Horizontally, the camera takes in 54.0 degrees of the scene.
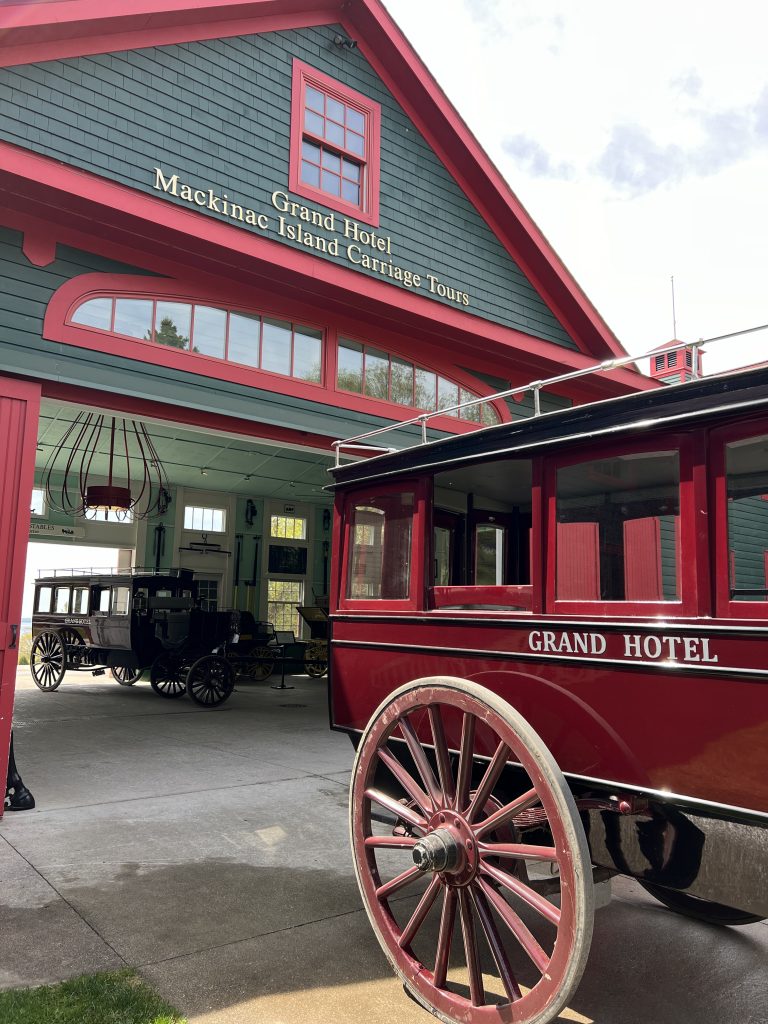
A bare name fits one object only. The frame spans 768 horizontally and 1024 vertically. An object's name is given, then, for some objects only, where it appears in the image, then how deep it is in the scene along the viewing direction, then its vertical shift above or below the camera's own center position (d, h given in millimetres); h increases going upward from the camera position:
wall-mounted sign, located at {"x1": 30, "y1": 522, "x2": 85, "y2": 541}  17375 +1251
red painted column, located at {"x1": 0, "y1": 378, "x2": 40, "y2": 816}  5664 +584
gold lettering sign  7062 +3681
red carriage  2352 -313
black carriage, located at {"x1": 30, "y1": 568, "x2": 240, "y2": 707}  12492 -867
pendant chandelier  15495 +2762
